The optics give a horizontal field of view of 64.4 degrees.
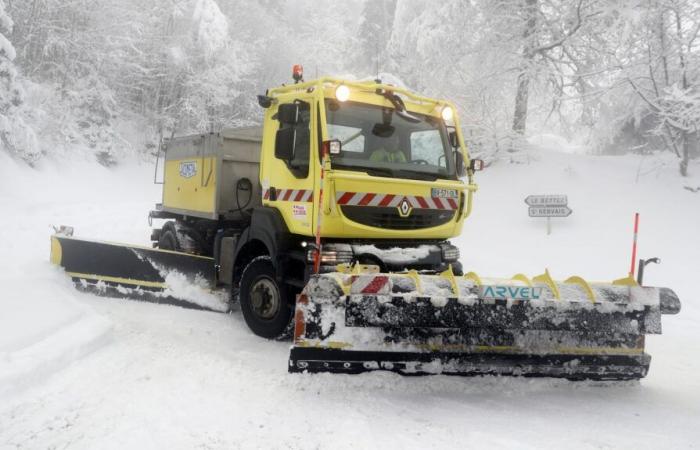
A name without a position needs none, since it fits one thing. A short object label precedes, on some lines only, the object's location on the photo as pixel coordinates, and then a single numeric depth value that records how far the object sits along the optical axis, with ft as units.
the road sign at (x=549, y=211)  35.94
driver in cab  17.21
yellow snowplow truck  13.33
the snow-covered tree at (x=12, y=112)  49.37
